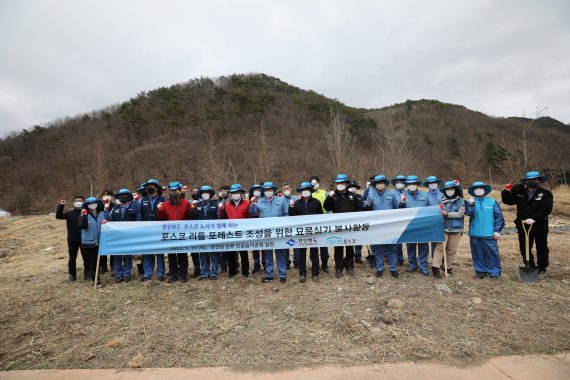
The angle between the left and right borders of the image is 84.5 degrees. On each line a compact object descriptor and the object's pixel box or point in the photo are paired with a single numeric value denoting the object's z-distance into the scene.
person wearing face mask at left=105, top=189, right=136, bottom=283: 6.72
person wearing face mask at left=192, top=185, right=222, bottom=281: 6.44
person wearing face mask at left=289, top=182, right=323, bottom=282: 6.12
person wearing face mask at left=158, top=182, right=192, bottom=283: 6.50
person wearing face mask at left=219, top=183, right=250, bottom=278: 6.50
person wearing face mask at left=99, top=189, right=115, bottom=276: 7.32
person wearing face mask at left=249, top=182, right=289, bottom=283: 6.14
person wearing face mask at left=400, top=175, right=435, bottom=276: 6.17
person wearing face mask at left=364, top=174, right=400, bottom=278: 6.27
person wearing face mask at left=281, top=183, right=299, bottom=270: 6.80
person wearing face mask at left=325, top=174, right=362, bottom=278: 6.27
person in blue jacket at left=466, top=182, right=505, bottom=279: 5.82
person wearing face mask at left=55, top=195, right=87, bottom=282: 6.78
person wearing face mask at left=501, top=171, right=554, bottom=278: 5.75
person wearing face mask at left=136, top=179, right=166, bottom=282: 6.62
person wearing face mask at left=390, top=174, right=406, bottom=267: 6.66
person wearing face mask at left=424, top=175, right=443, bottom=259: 6.53
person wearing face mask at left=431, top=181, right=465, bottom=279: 5.97
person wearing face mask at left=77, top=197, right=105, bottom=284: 6.60
